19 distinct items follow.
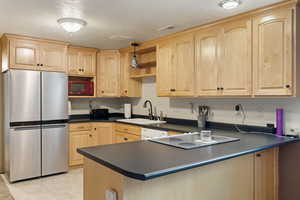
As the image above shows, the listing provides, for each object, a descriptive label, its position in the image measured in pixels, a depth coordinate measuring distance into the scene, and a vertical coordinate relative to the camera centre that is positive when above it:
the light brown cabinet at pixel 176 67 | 3.30 +0.49
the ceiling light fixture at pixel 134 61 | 4.26 +0.70
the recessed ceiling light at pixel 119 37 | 3.69 +1.01
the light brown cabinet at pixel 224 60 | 2.64 +0.48
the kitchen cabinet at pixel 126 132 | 3.88 -0.61
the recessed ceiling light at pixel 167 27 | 3.18 +1.00
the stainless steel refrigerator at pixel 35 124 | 3.58 -0.41
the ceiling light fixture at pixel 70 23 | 2.79 +0.93
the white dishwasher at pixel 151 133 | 3.39 -0.53
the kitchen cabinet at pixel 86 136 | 4.27 -0.72
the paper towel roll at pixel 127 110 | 4.95 -0.25
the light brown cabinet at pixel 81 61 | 4.40 +0.73
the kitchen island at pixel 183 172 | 1.46 -0.56
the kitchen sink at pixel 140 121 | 4.04 -0.42
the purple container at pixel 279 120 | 2.55 -0.24
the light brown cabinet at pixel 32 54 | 3.60 +0.74
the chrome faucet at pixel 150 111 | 4.49 -0.25
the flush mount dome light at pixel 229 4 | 2.29 +0.96
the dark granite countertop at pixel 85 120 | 4.35 -0.43
